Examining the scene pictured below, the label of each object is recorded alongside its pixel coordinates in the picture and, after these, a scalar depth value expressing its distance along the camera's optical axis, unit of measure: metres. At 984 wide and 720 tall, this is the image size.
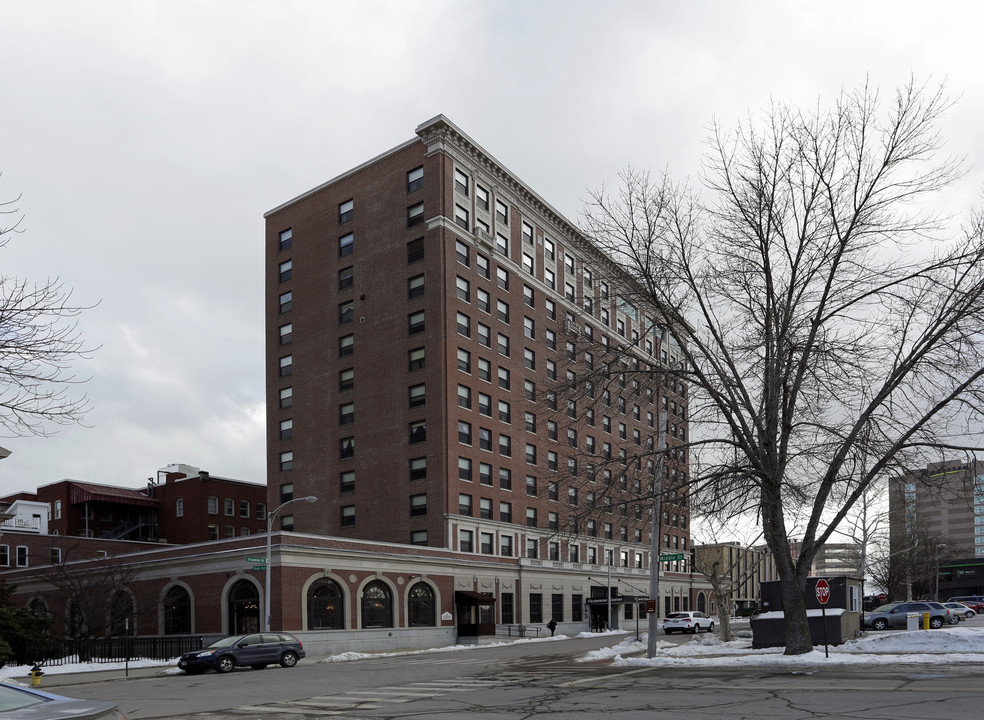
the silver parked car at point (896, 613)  52.09
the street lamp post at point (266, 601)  40.50
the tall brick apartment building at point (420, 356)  58.06
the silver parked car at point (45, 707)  6.35
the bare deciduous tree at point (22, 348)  13.76
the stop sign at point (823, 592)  27.03
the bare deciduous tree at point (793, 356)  25.11
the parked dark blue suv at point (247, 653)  32.09
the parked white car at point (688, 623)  56.44
